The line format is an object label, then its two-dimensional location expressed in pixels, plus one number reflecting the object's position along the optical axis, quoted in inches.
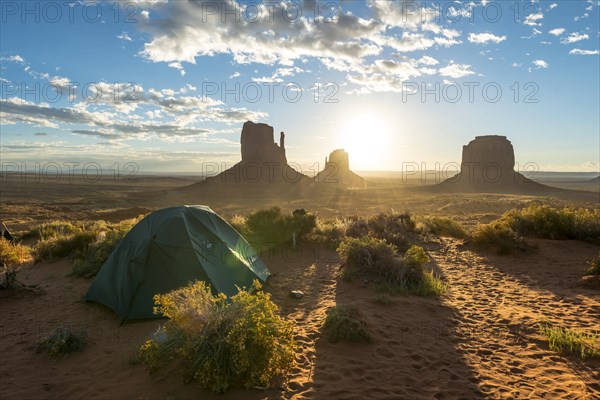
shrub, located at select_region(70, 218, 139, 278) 410.9
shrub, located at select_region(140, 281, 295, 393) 181.2
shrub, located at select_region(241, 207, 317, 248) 583.2
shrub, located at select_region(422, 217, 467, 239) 688.4
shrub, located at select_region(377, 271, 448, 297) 346.0
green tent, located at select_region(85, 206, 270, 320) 297.9
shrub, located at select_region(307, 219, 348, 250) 566.9
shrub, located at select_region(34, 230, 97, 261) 490.9
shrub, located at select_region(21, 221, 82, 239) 623.8
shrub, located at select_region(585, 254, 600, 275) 383.6
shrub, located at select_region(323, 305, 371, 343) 246.5
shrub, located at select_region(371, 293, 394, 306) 315.9
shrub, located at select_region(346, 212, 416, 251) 534.6
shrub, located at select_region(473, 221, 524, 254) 514.6
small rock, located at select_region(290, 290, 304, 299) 345.4
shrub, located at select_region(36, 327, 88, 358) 236.9
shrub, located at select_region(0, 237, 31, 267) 465.1
